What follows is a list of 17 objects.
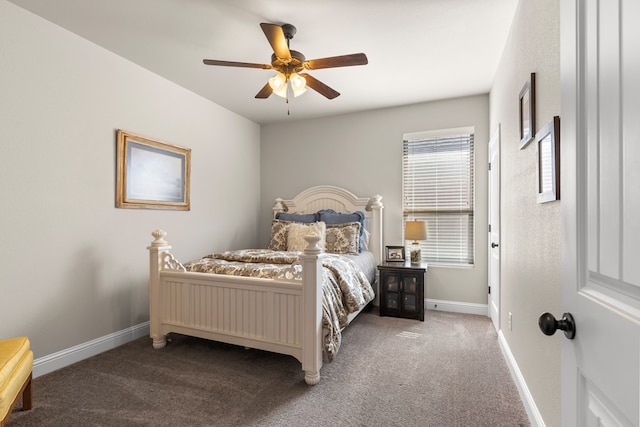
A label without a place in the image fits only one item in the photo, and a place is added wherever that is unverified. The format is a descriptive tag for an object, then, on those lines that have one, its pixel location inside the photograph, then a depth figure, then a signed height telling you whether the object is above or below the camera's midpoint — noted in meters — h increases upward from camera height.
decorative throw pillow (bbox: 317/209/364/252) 4.04 -0.04
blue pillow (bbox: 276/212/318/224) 4.19 -0.03
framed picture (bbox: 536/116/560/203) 1.38 +0.25
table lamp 3.66 -0.17
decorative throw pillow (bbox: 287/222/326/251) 3.76 -0.21
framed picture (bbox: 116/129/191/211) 2.93 +0.40
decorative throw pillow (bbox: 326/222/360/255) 3.78 -0.28
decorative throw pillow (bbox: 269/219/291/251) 3.94 -0.28
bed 2.24 -0.71
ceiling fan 2.19 +1.09
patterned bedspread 2.37 -0.50
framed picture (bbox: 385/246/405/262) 3.95 -0.47
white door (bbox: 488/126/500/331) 3.05 -0.13
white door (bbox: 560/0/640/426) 0.54 +0.01
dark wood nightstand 3.60 -0.84
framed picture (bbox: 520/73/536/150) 1.80 +0.61
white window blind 3.92 +0.31
